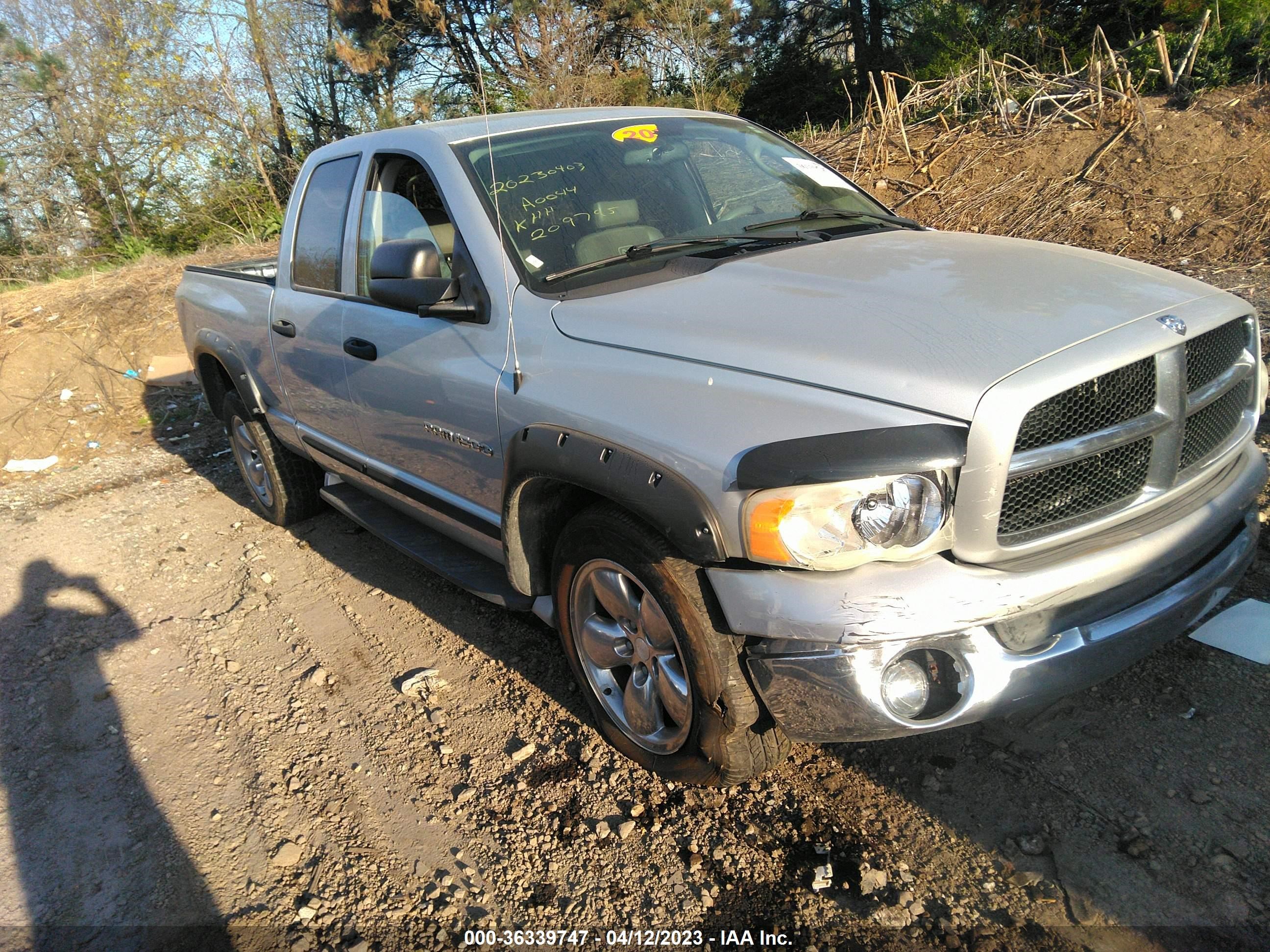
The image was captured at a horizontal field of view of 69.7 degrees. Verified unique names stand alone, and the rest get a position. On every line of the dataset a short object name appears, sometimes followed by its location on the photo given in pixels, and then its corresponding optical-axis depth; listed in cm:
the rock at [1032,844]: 237
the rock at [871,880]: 234
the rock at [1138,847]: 230
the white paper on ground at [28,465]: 736
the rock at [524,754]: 305
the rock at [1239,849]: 226
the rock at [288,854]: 274
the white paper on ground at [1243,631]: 299
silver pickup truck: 207
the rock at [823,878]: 237
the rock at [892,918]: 223
